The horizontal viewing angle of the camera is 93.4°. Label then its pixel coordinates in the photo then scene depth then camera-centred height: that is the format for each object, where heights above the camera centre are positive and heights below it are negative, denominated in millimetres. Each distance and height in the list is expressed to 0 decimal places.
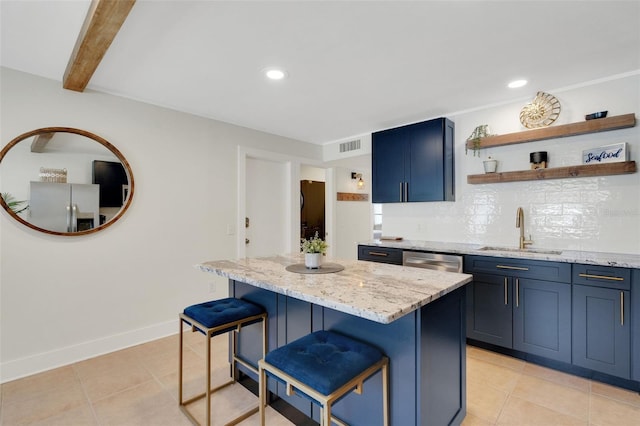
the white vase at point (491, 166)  3113 +493
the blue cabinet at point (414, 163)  3367 +606
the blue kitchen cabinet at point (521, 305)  2373 -785
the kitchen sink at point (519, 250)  2697 -349
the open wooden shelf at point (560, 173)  2428 +362
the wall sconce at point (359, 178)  5898 +714
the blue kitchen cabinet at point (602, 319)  2123 -778
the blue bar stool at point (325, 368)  1188 -657
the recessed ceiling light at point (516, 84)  2624 +1147
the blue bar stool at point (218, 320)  1771 -651
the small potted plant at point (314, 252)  1951 -249
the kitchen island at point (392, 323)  1369 -588
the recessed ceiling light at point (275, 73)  2432 +1159
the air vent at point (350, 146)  4492 +1036
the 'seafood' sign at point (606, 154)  2459 +493
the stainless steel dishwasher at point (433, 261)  2881 -478
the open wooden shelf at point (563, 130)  2434 +734
